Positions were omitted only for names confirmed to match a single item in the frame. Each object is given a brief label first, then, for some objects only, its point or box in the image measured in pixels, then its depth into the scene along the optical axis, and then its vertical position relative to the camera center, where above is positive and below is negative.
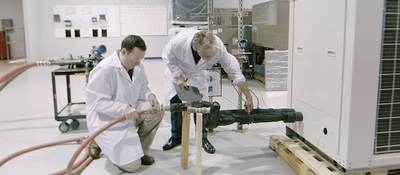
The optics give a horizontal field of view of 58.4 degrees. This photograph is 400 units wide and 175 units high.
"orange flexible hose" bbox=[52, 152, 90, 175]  2.47 -0.86
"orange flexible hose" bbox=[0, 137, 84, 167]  2.47 -0.75
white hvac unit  2.01 -0.24
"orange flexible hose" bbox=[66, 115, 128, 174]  2.09 -0.57
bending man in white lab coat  2.67 -0.20
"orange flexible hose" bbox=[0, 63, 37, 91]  2.00 -0.18
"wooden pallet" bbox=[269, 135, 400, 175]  2.25 -0.83
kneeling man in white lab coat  2.57 -0.44
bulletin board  9.91 +0.58
